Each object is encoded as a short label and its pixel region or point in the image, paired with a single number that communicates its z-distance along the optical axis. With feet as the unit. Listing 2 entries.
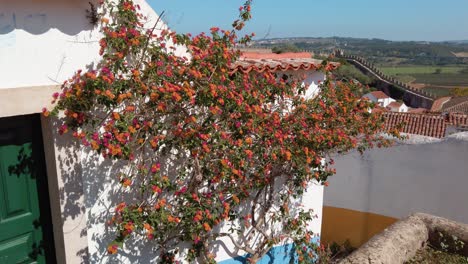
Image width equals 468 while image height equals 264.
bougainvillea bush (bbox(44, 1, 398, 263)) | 10.37
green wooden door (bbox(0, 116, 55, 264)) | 10.41
